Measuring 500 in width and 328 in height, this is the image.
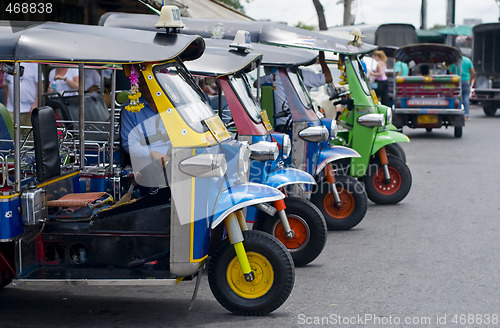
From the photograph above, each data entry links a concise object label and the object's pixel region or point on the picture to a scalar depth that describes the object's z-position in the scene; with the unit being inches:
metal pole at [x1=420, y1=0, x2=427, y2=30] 1785.2
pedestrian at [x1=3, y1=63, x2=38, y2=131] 426.9
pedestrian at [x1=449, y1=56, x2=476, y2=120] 861.2
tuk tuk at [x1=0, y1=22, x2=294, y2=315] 207.3
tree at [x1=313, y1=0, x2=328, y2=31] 1115.3
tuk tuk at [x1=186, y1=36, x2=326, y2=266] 280.8
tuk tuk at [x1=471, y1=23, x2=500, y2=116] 1023.0
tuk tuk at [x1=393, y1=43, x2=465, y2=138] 709.9
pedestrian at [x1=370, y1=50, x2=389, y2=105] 745.6
